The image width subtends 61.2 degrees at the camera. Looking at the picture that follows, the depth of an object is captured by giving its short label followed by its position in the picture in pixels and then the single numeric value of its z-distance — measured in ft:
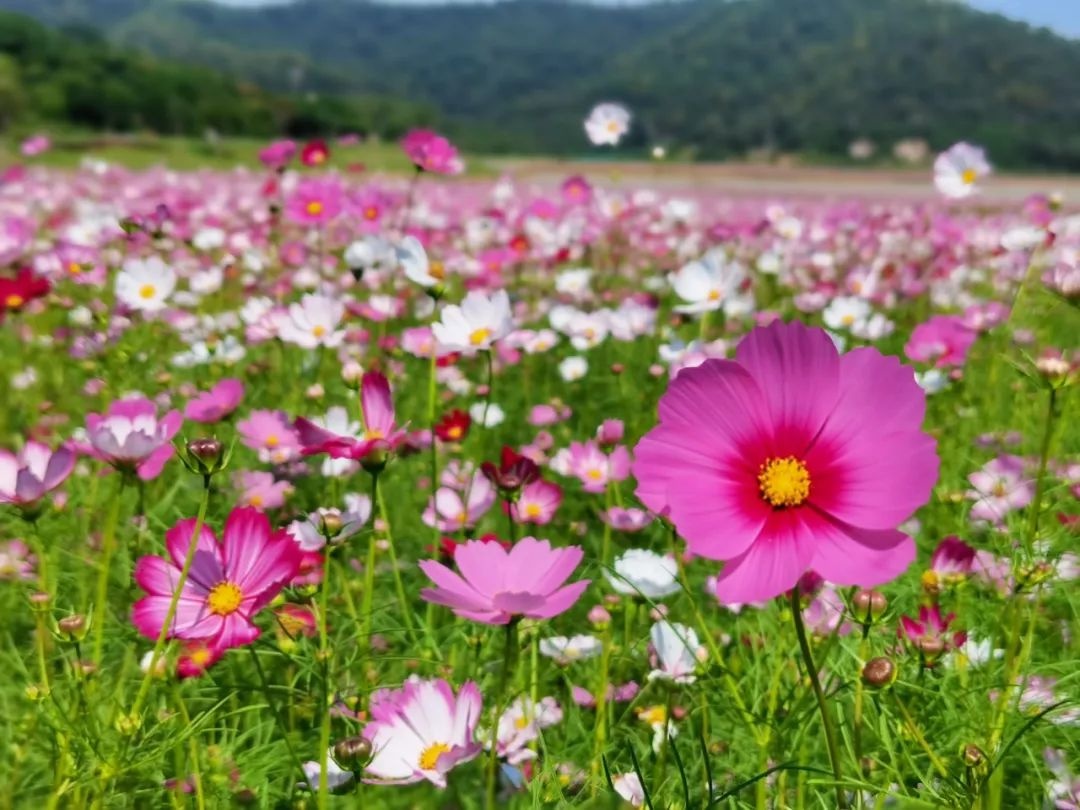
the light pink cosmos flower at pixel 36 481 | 2.89
